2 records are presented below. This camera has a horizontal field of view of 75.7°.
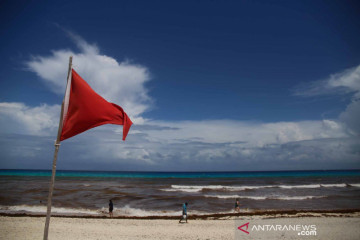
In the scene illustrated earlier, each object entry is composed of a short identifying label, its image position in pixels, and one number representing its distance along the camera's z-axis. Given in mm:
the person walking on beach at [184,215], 17750
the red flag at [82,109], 5340
